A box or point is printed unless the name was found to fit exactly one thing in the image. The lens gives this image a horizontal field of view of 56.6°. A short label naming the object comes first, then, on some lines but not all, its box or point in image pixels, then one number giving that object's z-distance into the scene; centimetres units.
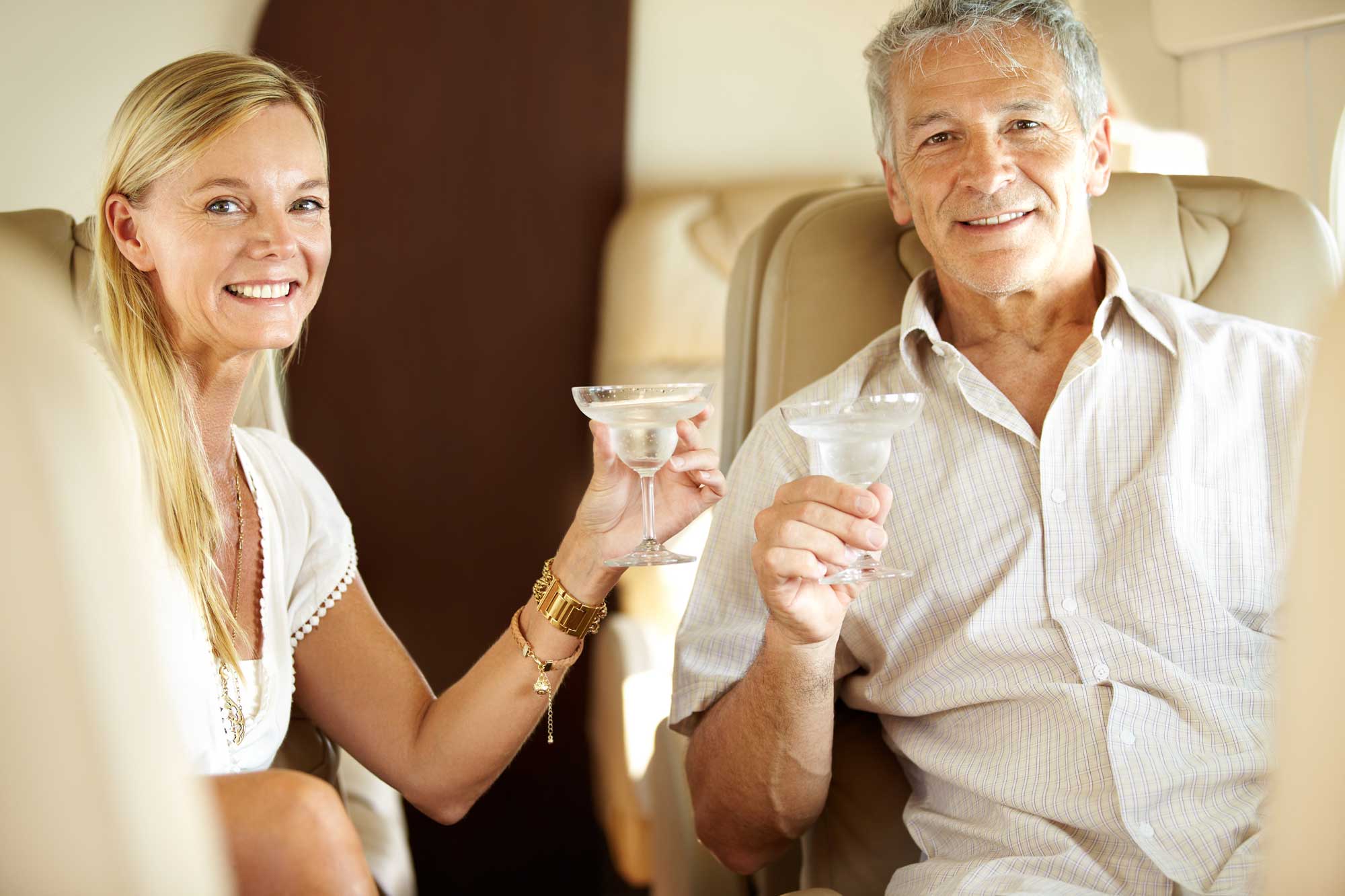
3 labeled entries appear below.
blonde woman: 151
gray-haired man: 143
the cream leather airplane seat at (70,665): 67
